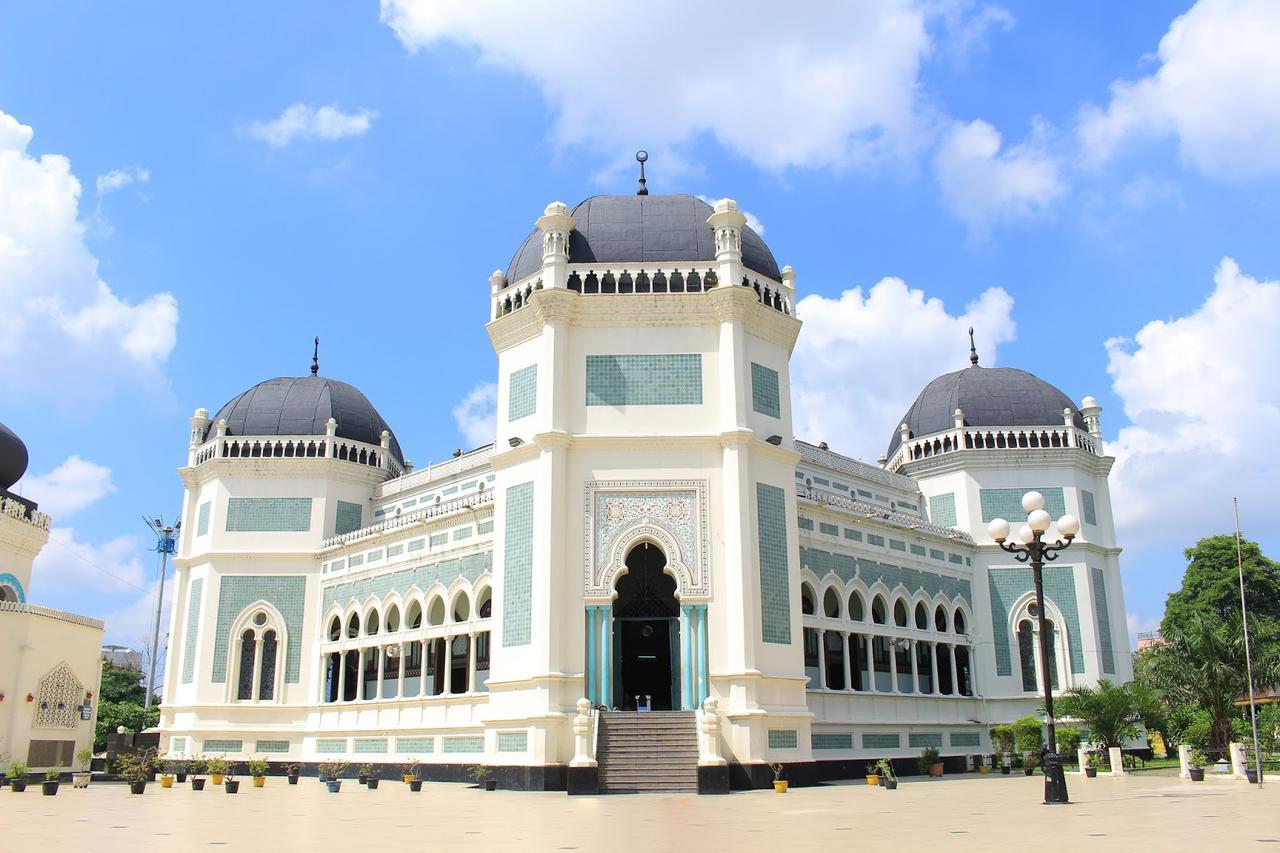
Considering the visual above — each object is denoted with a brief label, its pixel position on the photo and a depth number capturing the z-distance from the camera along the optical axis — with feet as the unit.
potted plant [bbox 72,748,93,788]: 85.76
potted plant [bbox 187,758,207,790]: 81.87
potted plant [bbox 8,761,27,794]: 78.33
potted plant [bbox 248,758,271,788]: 88.69
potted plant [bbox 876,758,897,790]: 80.28
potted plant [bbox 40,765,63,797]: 74.08
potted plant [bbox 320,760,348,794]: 80.59
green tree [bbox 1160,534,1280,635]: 167.02
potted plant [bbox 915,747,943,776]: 103.14
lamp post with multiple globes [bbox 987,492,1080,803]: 59.98
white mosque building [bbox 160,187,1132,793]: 83.15
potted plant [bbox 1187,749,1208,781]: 80.02
